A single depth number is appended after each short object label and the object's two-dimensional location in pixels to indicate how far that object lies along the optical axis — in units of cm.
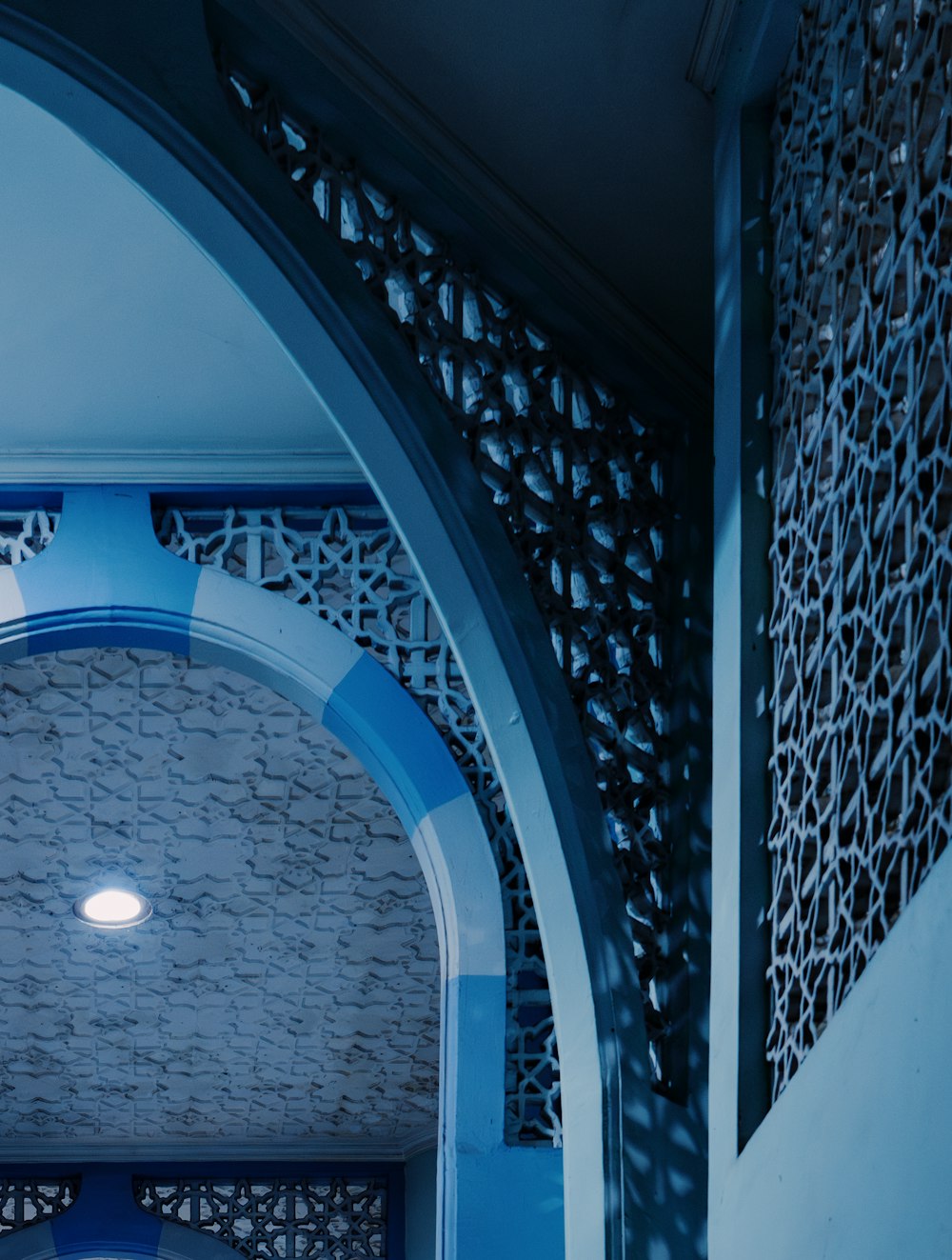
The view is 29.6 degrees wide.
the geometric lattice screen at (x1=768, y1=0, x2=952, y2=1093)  181
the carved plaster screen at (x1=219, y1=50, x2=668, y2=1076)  295
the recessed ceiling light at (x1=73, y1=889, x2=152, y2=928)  675
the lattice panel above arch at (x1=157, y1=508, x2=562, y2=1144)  412
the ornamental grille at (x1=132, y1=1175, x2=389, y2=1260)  816
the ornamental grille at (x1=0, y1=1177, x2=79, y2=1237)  820
